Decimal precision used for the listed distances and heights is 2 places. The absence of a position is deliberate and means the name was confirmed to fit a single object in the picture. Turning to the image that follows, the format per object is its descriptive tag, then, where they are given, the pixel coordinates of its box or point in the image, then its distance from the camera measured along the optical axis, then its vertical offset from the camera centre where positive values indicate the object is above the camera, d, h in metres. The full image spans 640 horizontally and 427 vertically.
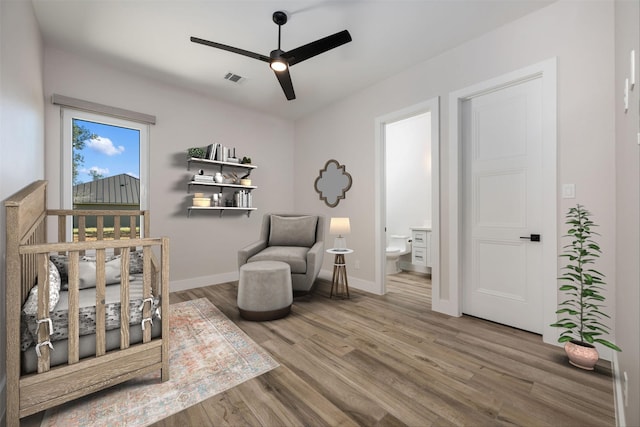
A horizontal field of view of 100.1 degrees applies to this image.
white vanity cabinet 4.20 -0.53
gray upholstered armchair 3.02 -0.41
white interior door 2.21 +0.06
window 2.86 +0.59
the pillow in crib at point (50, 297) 1.25 -0.42
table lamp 3.22 -0.19
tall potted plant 1.69 -0.58
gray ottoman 2.44 -0.72
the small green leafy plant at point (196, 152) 3.44 +0.80
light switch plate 1.98 +0.16
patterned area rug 1.31 -0.99
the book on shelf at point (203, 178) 3.51 +0.48
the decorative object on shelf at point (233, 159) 3.83 +0.79
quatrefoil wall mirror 3.82 +0.46
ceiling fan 1.99 +1.27
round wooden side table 3.16 -0.65
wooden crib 1.17 -0.56
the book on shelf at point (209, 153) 3.58 +0.82
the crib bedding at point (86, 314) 1.23 -0.51
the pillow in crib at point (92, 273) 1.82 -0.42
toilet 4.34 -0.61
